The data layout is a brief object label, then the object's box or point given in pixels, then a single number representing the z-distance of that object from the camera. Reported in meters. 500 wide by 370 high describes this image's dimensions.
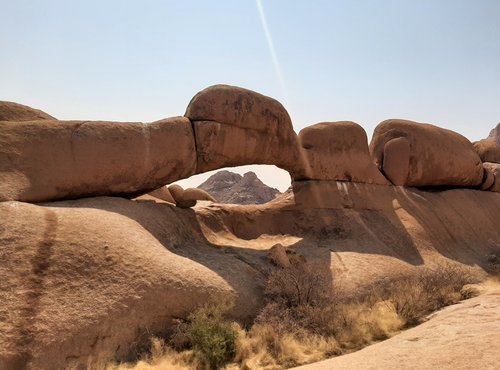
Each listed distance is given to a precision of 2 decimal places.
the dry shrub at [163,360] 5.98
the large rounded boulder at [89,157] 8.45
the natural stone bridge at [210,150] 8.80
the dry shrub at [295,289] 8.41
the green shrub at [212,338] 6.40
